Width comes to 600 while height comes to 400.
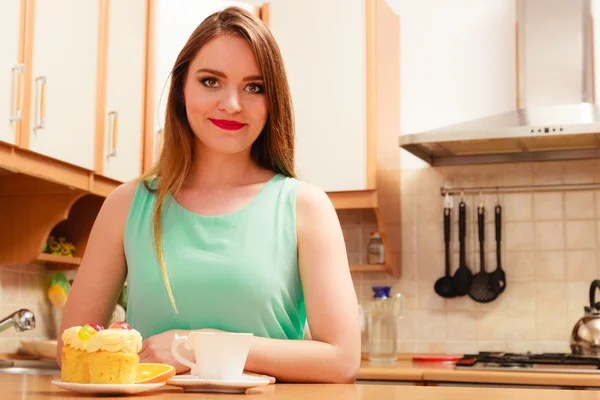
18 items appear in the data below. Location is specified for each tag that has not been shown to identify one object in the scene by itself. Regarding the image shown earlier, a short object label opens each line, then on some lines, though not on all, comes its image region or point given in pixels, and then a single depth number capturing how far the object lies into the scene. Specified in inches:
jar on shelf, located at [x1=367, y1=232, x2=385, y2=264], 129.6
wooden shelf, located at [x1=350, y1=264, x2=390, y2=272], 127.0
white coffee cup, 38.5
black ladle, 128.9
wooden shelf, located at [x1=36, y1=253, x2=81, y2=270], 107.4
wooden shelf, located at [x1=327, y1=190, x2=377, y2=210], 121.3
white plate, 35.2
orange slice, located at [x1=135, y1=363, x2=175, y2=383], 38.3
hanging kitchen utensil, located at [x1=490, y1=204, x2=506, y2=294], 126.6
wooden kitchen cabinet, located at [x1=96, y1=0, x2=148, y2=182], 110.9
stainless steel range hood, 116.5
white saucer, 37.1
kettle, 110.6
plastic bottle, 121.3
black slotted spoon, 127.2
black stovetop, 104.8
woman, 49.2
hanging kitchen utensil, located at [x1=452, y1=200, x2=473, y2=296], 128.3
